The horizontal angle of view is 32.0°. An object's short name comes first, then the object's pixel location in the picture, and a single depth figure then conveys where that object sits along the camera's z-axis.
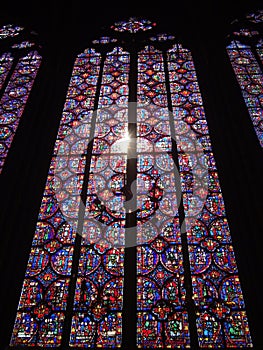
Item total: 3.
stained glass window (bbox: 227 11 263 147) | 8.48
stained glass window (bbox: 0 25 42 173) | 8.48
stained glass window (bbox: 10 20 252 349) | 5.85
